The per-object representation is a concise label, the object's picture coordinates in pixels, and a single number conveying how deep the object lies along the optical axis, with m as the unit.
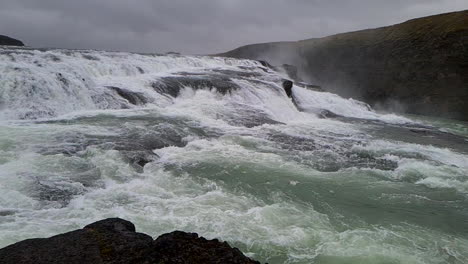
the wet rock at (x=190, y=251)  2.70
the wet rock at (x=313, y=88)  26.41
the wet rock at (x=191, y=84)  16.14
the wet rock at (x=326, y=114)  18.78
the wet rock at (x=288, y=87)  19.88
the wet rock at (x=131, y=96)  14.09
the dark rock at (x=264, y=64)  35.05
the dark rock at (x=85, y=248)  2.82
